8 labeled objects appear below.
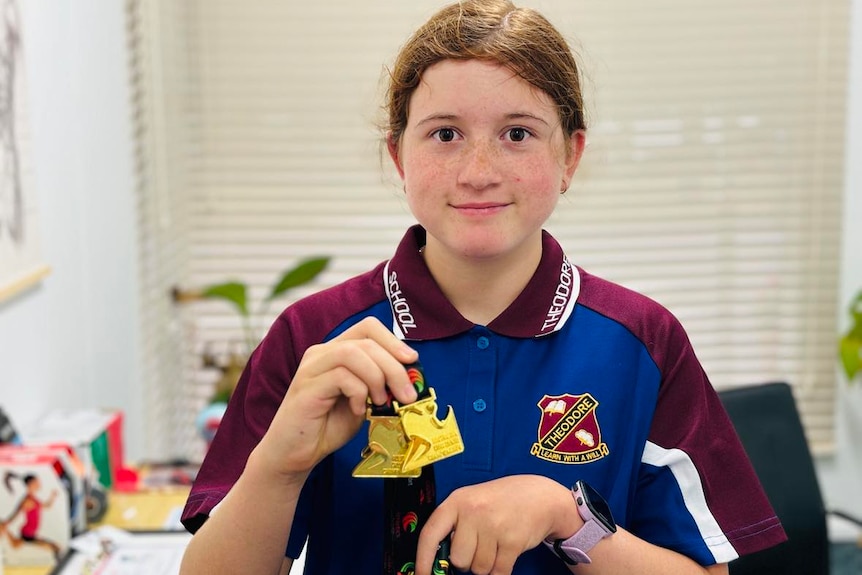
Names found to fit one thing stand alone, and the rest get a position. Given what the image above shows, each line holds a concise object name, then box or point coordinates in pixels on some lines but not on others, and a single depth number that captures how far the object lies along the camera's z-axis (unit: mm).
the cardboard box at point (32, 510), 1669
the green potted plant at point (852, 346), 3078
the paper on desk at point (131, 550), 1647
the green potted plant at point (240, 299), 2695
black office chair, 1769
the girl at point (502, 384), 908
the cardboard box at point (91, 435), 1947
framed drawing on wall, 1950
